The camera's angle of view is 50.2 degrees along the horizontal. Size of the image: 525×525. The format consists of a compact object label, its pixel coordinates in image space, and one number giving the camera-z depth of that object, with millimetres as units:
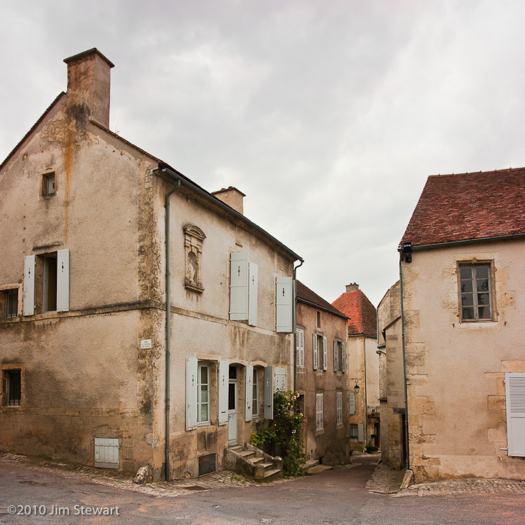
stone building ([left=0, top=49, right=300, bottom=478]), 9953
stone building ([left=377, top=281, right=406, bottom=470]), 16156
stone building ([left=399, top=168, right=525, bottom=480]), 9984
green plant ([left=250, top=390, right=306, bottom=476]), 13539
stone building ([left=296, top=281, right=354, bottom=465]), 17656
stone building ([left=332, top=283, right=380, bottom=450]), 28312
